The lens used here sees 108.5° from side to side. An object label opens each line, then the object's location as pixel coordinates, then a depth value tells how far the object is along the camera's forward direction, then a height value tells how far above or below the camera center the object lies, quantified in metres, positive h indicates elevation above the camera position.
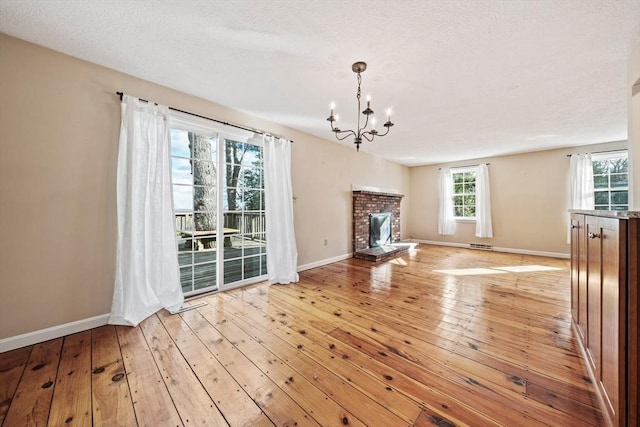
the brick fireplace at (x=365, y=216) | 4.92 -0.11
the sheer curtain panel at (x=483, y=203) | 5.70 +0.13
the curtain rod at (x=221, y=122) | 2.34 +1.18
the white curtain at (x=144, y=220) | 2.17 -0.05
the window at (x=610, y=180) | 4.44 +0.52
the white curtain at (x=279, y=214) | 3.32 -0.02
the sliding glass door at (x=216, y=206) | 2.78 +0.10
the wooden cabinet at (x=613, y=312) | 0.96 -0.51
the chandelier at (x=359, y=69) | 2.07 +1.32
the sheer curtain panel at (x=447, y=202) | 6.39 +0.20
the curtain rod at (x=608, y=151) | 4.33 +1.06
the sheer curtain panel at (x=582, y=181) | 4.56 +0.51
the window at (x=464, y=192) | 6.13 +0.45
